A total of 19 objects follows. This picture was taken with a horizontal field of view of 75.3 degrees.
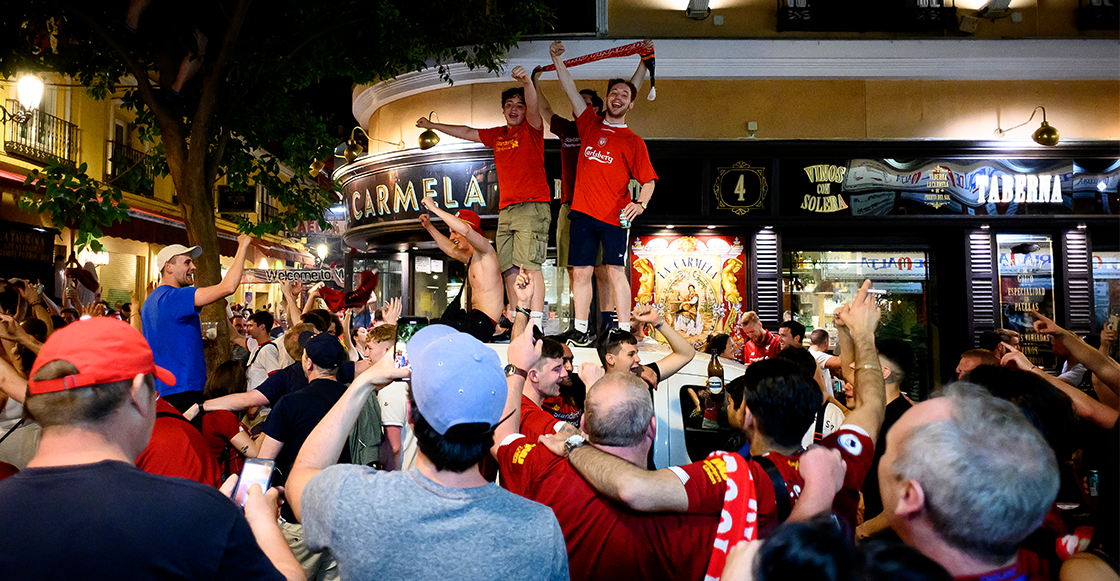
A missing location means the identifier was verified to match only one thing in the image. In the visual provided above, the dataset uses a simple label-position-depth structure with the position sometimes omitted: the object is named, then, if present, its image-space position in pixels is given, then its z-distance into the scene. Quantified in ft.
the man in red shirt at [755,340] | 27.73
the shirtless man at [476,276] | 21.30
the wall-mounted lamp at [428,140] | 39.19
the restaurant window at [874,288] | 41.39
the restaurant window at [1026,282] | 40.68
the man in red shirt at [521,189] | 26.58
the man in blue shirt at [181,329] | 16.62
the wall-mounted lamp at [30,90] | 28.50
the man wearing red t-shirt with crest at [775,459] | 8.09
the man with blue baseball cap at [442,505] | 6.13
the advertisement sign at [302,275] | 28.78
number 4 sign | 38.73
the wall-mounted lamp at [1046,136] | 38.37
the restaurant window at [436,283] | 43.62
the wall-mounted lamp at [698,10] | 37.76
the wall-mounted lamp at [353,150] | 44.83
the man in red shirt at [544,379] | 12.02
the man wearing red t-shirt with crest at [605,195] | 24.18
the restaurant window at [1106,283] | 41.14
